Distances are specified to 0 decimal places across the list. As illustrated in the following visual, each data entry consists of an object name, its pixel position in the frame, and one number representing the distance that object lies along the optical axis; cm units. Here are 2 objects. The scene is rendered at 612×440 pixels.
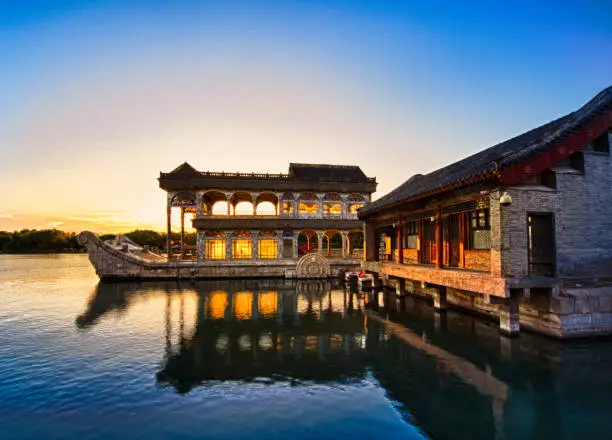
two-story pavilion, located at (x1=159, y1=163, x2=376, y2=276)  3697
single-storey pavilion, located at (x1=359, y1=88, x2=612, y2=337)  1162
